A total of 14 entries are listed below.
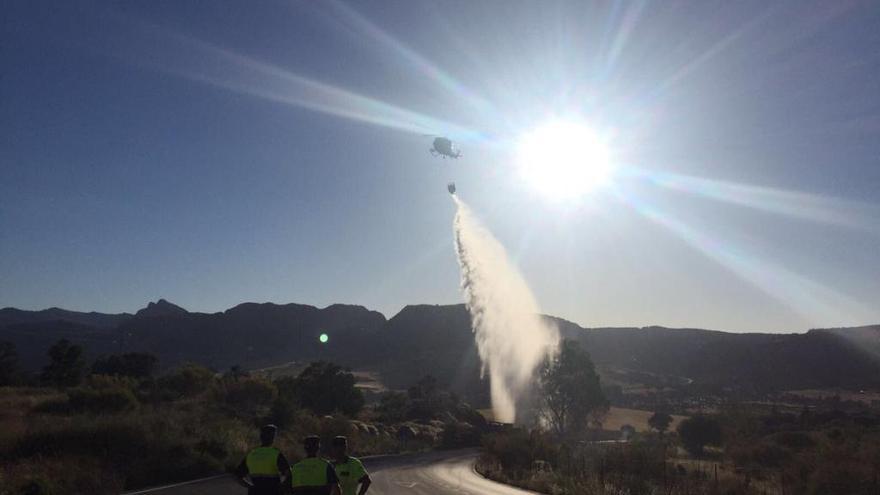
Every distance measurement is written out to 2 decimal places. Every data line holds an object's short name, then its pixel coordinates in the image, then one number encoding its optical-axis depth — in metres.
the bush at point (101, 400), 38.16
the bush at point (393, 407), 67.38
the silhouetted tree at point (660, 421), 71.06
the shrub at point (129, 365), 86.44
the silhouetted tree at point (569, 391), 61.44
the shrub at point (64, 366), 73.75
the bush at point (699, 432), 56.38
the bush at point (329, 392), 65.38
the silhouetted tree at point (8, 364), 71.38
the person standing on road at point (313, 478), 8.45
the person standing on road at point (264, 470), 9.09
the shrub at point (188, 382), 56.12
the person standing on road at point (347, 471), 9.19
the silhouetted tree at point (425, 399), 71.62
